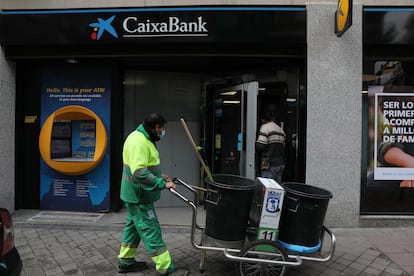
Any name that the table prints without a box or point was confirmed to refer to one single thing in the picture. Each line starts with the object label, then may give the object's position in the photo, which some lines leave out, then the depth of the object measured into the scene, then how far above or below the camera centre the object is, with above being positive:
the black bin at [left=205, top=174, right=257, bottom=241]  3.36 -0.76
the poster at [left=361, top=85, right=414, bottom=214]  5.61 -0.28
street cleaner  3.42 -0.61
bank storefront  5.44 +0.82
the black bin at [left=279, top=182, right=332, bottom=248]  3.33 -0.81
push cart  3.30 -1.12
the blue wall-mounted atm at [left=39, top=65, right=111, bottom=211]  6.09 -0.05
